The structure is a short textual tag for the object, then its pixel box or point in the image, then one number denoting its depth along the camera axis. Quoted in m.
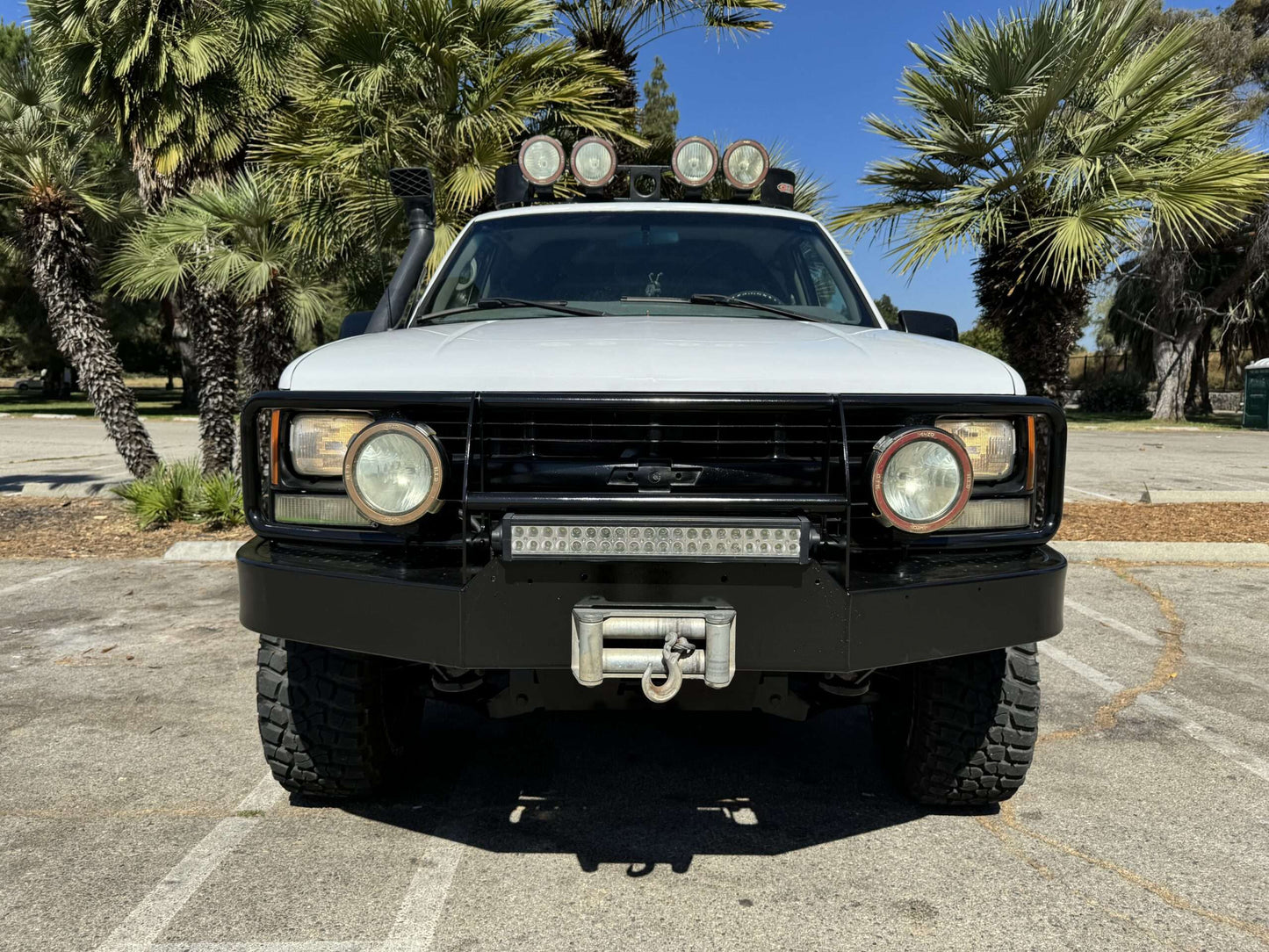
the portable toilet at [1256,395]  24.20
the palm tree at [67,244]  9.52
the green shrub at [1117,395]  31.58
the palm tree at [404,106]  8.89
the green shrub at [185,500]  8.66
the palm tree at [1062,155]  8.15
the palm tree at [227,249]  9.40
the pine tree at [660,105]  42.59
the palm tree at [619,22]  11.38
